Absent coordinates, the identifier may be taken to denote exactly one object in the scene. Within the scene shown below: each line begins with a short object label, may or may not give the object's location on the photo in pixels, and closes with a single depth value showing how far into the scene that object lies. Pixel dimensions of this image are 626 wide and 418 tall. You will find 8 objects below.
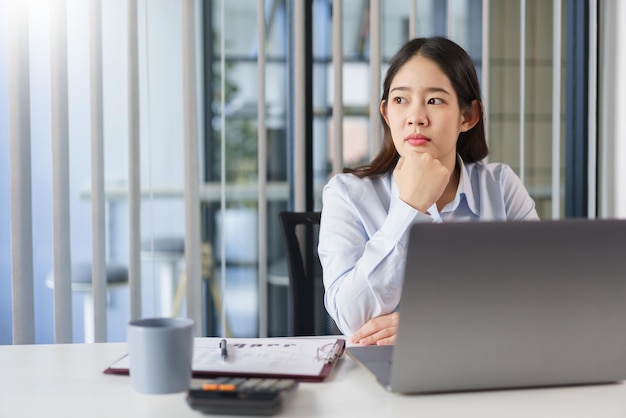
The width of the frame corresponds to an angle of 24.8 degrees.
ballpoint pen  1.98
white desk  1.77
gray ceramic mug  1.81
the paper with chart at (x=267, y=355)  1.93
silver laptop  1.71
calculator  1.75
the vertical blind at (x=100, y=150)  3.43
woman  2.32
